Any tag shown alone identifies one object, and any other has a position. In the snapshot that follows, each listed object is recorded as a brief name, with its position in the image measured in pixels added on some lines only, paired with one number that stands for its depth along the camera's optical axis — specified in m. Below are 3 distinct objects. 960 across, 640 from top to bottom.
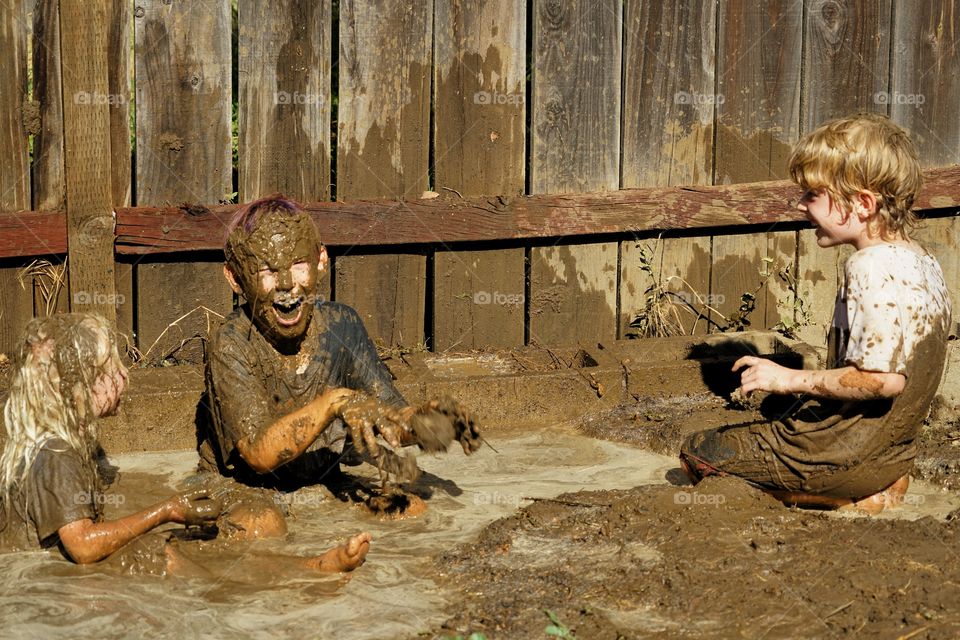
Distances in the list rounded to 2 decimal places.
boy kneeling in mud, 9.77
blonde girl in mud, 9.05
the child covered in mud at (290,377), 9.82
